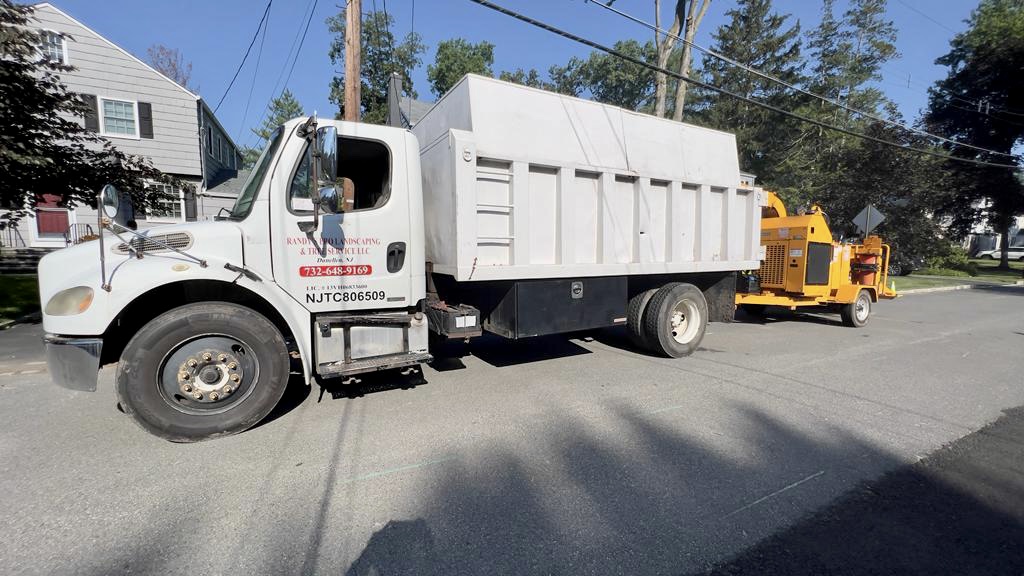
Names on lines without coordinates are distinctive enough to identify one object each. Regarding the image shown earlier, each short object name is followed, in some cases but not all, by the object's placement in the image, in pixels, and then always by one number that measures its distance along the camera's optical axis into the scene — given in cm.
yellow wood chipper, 870
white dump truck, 355
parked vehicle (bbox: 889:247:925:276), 2111
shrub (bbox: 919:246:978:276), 2670
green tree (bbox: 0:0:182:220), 712
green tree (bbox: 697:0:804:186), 3312
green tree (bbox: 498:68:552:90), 4600
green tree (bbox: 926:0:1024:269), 2738
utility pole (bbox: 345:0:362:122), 843
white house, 1655
